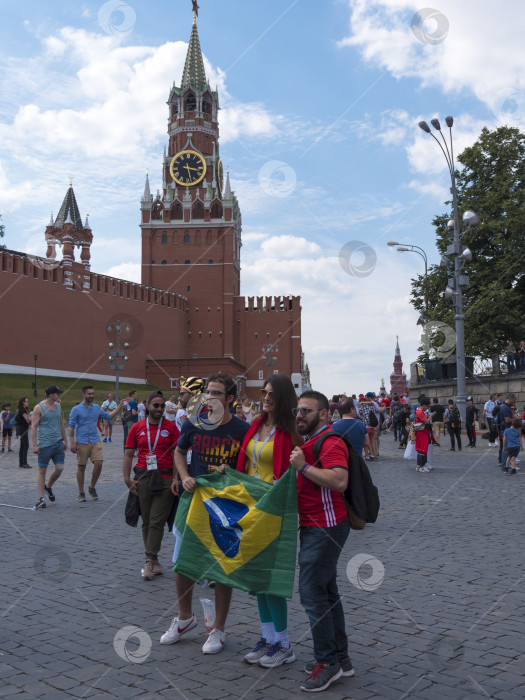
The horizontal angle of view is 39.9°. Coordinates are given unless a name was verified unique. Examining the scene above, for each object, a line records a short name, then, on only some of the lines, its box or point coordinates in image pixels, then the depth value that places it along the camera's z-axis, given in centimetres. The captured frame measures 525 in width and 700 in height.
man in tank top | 901
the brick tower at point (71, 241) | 5438
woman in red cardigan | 367
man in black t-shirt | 394
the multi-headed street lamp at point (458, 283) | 1938
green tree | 2681
